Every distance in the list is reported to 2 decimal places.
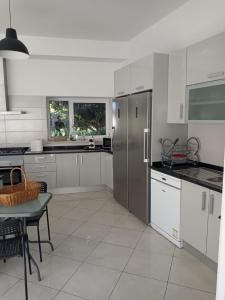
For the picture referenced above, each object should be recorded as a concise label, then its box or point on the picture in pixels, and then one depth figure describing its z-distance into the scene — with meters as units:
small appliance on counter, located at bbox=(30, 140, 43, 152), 4.64
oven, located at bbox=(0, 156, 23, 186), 4.18
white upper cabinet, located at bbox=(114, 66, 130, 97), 3.71
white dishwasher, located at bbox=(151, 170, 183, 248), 2.76
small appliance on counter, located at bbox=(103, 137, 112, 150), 4.99
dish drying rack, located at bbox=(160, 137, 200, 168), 3.20
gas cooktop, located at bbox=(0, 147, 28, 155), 4.42
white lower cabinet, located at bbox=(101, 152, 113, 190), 4.68
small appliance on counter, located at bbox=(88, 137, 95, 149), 5.07
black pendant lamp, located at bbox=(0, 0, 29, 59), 2.34
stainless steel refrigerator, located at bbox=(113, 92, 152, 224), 3.22
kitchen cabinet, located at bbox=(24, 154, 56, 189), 4.49
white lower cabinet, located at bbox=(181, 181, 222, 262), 2.25
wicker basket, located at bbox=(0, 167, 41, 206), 1.96
